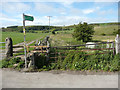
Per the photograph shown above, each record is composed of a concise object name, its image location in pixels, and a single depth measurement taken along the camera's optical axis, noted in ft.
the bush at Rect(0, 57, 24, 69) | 19.39
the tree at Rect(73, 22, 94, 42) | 82.17
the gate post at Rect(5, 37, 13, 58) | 23.26
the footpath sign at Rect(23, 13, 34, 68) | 17.37
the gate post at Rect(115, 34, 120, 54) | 21.21
